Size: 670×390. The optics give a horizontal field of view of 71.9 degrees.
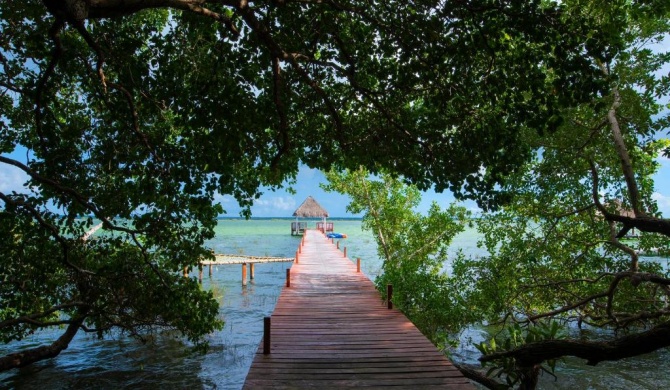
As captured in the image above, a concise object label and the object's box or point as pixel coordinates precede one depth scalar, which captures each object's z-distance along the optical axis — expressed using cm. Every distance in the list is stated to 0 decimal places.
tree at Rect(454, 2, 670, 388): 890
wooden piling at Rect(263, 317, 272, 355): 646
